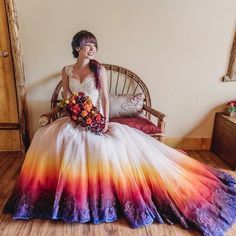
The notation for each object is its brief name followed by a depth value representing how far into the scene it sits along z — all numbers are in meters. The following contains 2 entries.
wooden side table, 2.56
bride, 1.63
